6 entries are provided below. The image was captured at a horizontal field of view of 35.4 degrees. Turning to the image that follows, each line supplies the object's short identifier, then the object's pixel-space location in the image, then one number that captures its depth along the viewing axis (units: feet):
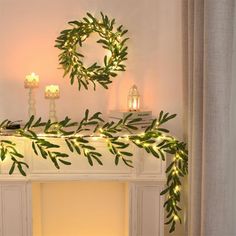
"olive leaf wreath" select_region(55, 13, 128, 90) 7.81
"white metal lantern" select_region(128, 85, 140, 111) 7.86
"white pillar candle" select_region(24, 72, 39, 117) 7.46
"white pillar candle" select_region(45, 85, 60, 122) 7.49
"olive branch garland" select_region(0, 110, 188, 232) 7.04
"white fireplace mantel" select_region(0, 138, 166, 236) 7.29
